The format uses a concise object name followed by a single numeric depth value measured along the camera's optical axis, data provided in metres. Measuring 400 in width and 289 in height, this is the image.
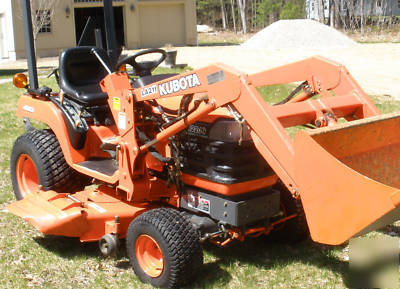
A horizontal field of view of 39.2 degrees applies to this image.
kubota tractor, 2.96
